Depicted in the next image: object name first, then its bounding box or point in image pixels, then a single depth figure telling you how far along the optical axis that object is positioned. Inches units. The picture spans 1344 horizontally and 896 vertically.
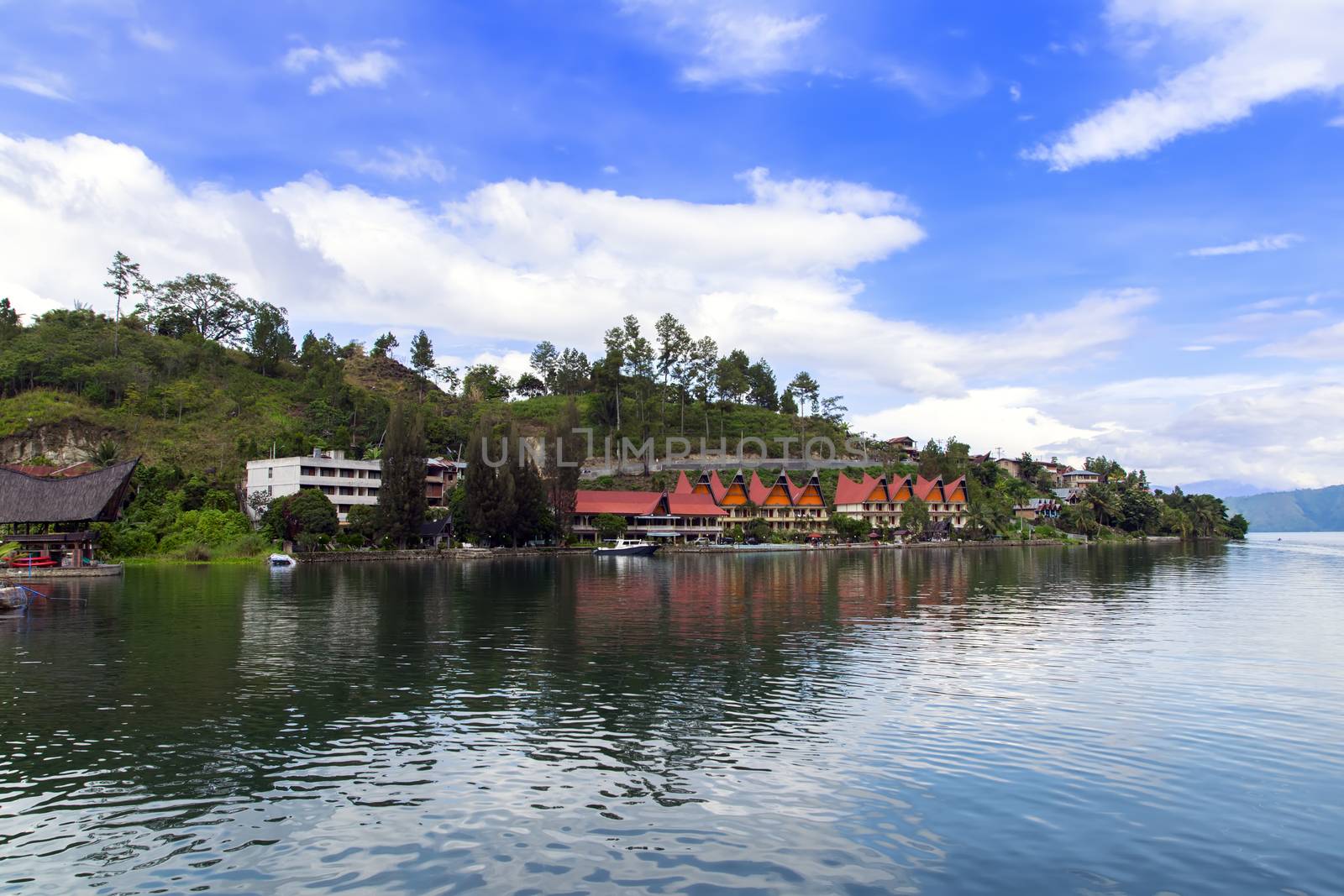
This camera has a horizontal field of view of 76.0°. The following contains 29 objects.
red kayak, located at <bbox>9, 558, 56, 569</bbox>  2408.8
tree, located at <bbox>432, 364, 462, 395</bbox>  6122.1
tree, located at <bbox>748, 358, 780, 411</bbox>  6141.7
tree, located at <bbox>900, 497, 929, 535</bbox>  4434.1
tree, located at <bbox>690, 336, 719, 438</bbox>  5452.8
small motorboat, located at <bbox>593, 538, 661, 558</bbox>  3745.1
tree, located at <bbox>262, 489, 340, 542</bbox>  3240.7
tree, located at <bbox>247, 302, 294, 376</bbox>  5044.3
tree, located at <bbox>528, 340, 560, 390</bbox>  6328.7
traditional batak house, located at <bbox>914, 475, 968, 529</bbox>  4793.3
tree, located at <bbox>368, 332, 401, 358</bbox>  6353.3
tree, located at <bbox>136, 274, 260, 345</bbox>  5162.4
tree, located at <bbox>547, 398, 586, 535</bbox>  3715.6
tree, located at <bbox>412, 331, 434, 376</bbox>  5841.5
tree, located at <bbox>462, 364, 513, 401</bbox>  6063.0
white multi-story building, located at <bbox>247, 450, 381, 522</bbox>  3585.1
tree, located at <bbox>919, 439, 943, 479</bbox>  5246.1
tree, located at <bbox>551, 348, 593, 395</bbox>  6053.2
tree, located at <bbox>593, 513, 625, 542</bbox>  4084.6
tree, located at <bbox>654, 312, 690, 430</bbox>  5364.2
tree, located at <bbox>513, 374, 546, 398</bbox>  6348.4
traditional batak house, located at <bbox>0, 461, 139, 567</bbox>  2437.3
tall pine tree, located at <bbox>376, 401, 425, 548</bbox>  3294.8
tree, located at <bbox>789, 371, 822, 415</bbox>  5935.0
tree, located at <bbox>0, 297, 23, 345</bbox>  4426.7
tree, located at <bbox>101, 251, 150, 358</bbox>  4933.6
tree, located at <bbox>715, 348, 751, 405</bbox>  5497.0
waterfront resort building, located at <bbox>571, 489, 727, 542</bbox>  4173.2
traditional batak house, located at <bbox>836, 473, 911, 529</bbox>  4736.7
